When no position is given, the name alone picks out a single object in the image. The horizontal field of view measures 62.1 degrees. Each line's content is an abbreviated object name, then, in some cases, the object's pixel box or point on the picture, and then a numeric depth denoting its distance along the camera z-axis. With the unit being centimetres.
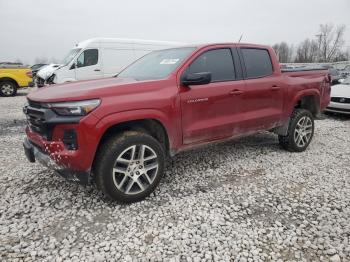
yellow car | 1328
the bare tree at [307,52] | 6836
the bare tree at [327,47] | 6681
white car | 853
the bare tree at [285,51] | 7149
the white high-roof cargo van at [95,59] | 1050
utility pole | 6744
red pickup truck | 294
